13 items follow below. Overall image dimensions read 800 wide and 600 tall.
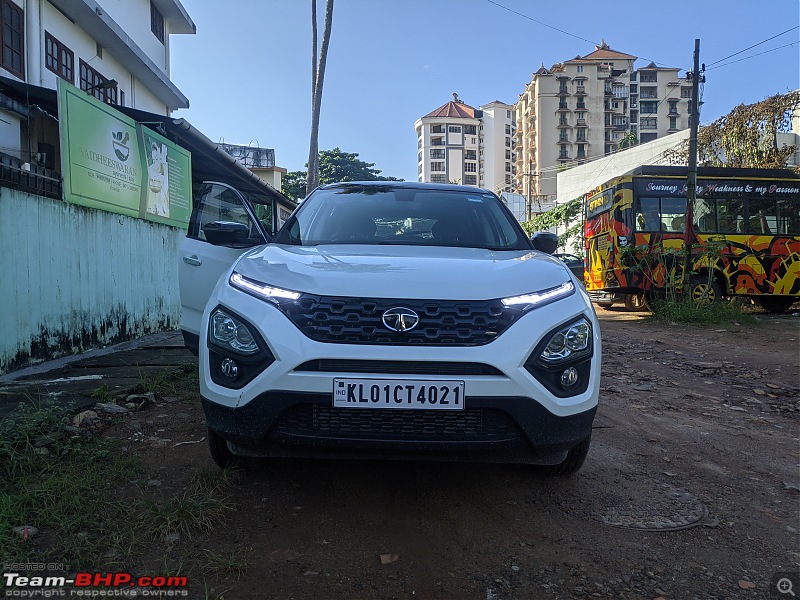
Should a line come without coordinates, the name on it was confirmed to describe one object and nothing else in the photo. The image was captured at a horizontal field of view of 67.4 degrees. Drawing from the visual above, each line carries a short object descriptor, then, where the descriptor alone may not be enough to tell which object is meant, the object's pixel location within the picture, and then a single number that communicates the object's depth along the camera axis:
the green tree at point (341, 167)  50.75
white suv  2.26
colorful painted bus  11.91
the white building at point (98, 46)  8.91
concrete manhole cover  2.54
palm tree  15.93
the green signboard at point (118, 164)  6.36
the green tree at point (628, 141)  62.84
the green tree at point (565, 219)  29.70
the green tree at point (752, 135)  18.72
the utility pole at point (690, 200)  11.33
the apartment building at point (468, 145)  93.88
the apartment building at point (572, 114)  70.25
